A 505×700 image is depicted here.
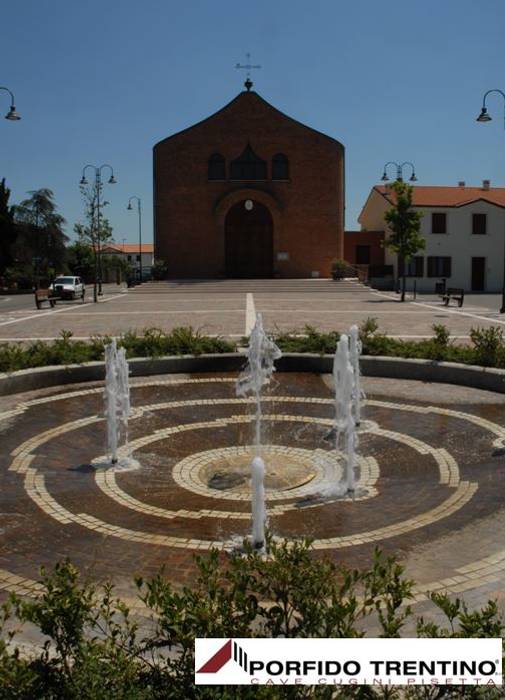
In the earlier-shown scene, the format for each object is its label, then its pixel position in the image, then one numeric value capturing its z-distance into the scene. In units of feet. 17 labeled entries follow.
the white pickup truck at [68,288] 126.44
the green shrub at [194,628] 10.43
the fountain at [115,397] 27.50
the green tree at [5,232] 169.27
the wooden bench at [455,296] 103.91
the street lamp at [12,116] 85.46
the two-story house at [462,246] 146.10
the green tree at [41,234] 209.97
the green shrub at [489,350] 42.01
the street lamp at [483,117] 87.25
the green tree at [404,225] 118.52
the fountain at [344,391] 25.62
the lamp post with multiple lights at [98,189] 138.08
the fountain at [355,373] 31.19
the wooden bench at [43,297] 103.75
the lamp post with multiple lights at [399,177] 143.84
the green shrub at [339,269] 156.87
